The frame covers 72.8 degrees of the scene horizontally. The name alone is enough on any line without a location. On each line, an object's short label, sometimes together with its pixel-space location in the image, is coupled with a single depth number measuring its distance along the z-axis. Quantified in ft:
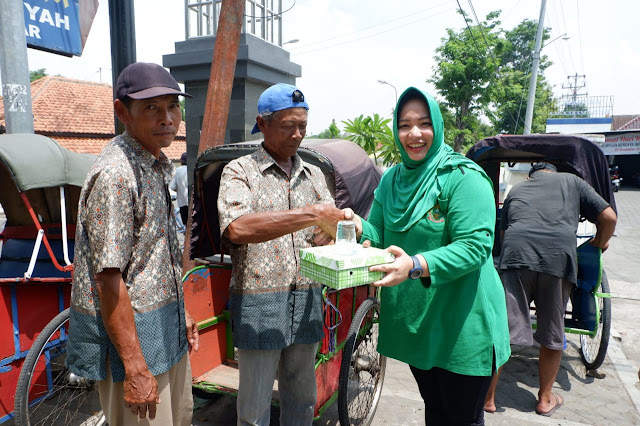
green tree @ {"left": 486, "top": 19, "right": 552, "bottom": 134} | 85.63
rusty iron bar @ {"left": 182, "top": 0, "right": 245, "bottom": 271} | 12.06
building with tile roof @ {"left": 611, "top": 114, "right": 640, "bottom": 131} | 133.52
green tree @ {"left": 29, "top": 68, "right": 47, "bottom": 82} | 138.90
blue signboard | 16.24
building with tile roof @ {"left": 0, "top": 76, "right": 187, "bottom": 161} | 62.28
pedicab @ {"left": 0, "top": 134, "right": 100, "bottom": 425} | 9.00
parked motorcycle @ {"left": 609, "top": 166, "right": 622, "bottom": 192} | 75.54
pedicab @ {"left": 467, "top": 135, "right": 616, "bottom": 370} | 13.32
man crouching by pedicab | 11.92
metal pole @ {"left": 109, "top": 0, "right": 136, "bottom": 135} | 12.26
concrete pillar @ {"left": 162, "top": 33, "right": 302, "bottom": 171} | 19.70
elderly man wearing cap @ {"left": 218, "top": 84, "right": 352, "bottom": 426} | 7.02
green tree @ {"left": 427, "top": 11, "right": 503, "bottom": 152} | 73.67
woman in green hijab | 5.78
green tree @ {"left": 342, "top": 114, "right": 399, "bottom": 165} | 34.04
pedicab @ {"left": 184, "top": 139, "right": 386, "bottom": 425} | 9.70
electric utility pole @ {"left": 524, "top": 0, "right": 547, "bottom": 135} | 53.85
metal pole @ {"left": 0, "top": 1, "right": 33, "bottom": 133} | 12.53
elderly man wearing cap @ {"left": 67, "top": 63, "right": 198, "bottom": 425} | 5.16
